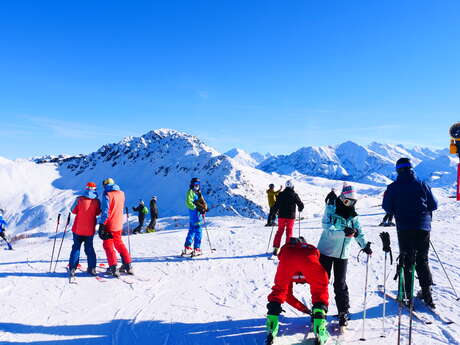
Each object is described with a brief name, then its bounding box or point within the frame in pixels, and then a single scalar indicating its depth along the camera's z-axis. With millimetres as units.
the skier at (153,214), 19328
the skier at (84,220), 7184
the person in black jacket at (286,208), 9132
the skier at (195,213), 9086
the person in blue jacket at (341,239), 4734
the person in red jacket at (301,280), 4117
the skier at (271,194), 16547
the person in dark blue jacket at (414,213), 5250
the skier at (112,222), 7023
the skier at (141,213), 19097
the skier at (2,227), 12297
